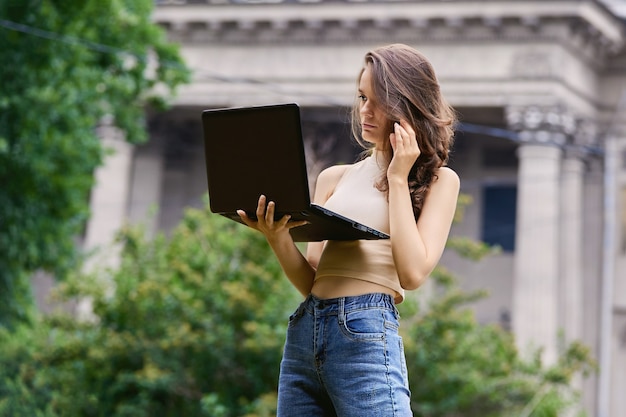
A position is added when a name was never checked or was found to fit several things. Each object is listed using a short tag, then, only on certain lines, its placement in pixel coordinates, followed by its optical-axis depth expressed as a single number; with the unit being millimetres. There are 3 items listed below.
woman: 3553
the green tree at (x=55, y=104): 17422
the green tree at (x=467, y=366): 14672
